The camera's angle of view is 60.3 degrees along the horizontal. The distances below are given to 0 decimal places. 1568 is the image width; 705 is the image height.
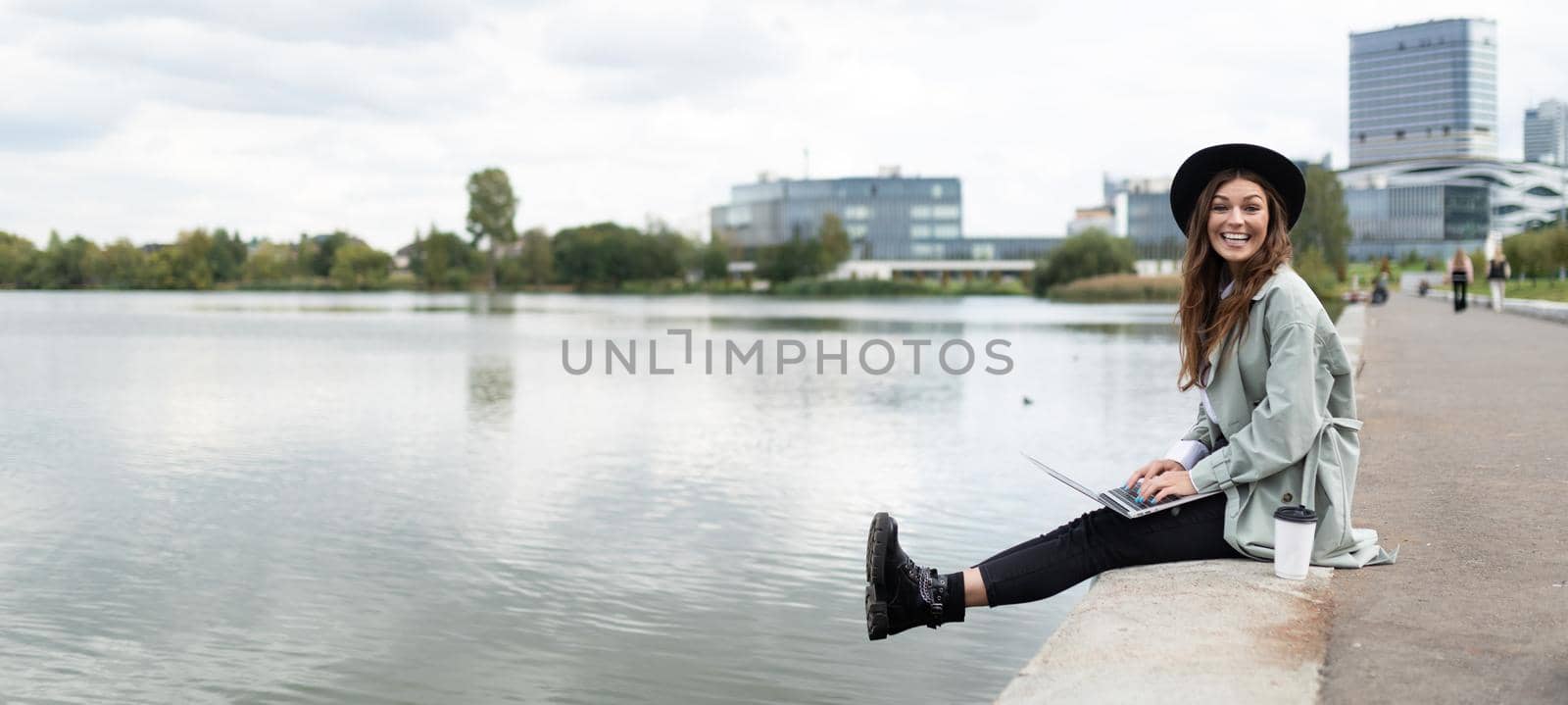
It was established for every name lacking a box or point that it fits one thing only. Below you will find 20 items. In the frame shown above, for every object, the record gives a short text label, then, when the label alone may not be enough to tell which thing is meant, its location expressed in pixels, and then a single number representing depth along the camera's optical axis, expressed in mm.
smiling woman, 4457
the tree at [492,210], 154500
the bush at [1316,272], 65312
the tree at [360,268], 157500
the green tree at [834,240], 132588
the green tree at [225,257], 159375
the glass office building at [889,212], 153250
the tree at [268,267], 164500
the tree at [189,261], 157500
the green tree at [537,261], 148000
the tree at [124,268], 158750
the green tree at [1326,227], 79000
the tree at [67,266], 152625
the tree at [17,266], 153875
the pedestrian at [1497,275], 33281
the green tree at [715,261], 135875
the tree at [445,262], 150875
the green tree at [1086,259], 91312
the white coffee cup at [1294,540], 4477
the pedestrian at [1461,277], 34844
